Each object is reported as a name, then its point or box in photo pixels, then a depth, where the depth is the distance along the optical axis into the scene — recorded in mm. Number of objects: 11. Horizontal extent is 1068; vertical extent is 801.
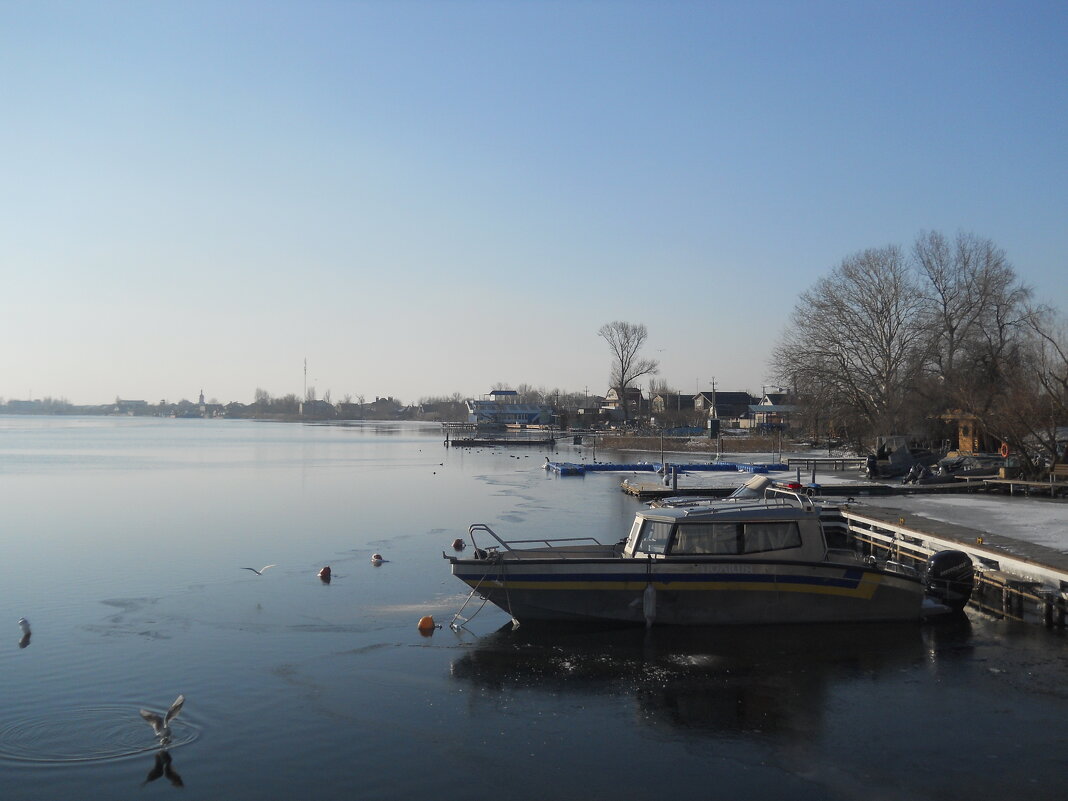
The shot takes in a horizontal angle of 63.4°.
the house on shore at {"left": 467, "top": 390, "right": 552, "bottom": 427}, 152750
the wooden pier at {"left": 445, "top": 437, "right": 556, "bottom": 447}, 96812
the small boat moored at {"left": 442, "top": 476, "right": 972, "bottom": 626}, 15453
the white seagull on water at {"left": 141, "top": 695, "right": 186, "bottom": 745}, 10665
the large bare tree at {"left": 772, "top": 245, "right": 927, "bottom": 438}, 51969
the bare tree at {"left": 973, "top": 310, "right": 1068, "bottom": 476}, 34625
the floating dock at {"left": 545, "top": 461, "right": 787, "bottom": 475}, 51656
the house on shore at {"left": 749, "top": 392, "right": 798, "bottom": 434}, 94650
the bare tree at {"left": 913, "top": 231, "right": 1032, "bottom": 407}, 52125
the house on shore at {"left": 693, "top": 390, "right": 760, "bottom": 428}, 136375
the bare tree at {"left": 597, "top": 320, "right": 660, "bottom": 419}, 122375
